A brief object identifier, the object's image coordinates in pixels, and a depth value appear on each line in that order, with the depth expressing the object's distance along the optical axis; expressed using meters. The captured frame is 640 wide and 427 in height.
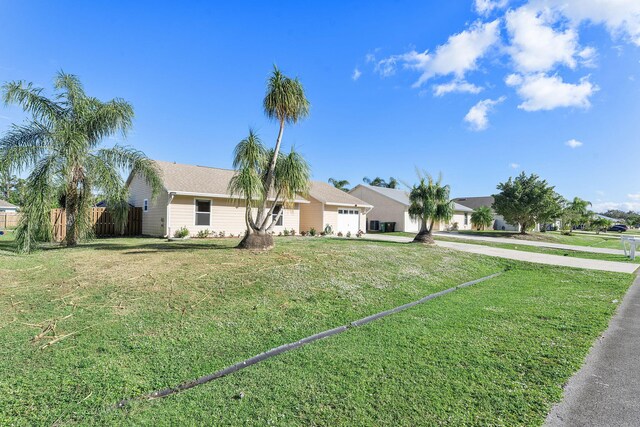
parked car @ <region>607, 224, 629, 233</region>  61.44
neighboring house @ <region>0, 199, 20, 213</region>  39.48
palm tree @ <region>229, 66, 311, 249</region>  10.55
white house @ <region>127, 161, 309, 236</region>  16.50
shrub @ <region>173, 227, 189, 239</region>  16.33
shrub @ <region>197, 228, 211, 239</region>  17.14
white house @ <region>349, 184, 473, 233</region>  30.80
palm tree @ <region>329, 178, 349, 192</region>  47.45
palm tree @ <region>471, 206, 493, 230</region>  38.44
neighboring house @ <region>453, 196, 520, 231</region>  45.47
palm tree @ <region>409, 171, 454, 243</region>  18.70
